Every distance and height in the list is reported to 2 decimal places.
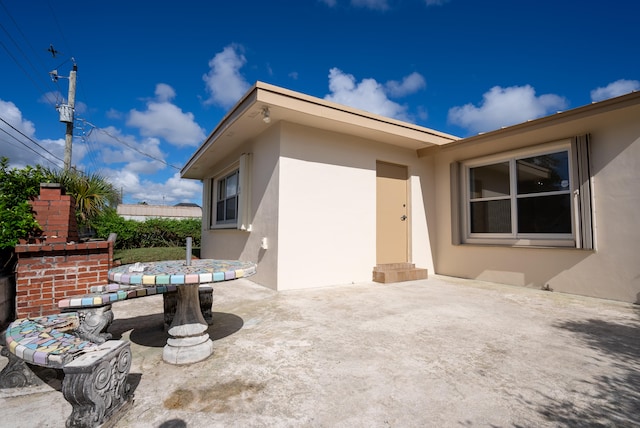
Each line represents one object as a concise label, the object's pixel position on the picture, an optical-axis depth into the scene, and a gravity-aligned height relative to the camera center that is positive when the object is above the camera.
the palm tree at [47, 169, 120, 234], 6.60 +0.91
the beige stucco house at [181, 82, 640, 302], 3.89 +0.64
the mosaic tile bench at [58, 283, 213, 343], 2.00 -0.56
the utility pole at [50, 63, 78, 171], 11.60 +4.79
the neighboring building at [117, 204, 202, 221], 26.36 +1.90
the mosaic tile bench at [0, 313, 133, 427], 1.23 -0.65
